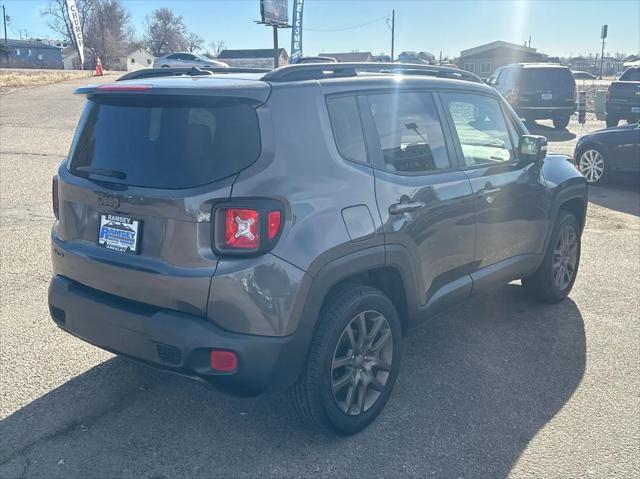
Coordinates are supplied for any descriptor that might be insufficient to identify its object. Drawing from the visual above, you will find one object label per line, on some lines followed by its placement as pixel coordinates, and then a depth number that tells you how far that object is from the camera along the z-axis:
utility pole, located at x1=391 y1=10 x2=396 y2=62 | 72.49
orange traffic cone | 31.84
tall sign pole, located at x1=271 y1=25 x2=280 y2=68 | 22.40
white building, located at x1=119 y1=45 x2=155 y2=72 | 75.19
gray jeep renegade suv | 2.83
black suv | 19.19
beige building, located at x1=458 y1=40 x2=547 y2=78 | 65.12
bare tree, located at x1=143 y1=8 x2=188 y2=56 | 91.38
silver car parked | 35.25
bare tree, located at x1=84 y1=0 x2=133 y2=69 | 72.31
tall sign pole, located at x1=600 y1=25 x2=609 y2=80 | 31.97
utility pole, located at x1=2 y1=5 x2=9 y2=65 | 101.88
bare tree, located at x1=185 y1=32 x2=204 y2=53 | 92.44
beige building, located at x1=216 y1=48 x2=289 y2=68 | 71.69
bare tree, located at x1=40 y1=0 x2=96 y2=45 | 75.50
